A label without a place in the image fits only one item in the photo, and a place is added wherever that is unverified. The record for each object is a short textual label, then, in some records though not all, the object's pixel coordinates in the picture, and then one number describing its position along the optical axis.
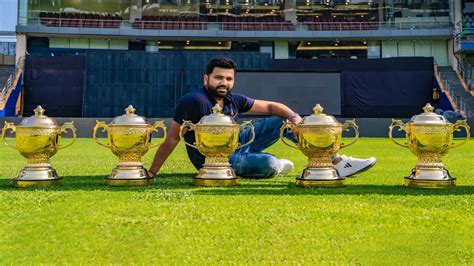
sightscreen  18.28
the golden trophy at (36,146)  2.65
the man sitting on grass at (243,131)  3.03
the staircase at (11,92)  20.66
